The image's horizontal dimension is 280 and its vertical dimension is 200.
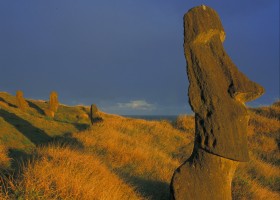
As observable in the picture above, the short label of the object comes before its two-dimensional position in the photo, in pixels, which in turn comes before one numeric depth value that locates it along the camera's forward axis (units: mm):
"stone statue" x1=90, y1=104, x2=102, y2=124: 31203
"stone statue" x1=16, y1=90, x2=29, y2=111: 43966
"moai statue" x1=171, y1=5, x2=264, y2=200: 8398
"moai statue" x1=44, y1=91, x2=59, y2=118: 45600
